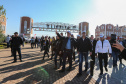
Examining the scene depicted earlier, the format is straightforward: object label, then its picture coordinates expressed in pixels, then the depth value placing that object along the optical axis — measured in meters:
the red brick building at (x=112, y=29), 57.59
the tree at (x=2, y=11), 13.47
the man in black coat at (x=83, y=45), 4.98
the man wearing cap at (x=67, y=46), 5.20
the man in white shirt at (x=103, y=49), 5.13
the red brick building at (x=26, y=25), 45.29
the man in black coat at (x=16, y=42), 6.91
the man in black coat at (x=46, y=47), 8.19
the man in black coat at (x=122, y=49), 1.94
